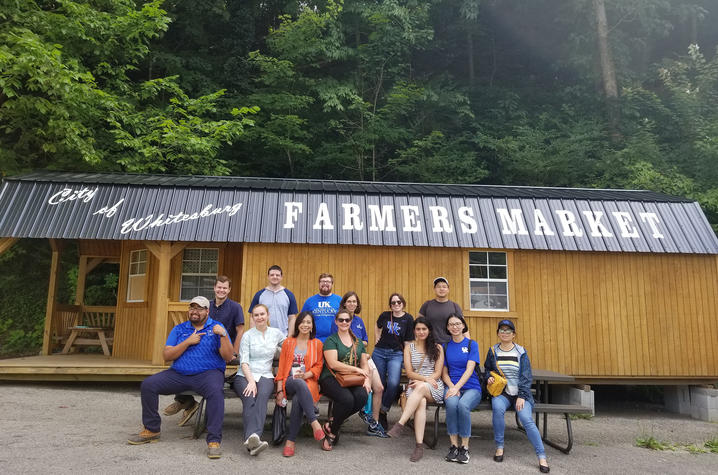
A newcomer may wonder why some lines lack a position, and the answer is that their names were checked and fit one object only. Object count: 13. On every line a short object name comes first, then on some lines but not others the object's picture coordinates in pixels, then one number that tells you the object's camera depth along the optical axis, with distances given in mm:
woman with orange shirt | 4715
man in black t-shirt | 5816
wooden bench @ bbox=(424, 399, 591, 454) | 5121
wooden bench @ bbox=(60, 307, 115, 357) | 9461
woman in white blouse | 4703
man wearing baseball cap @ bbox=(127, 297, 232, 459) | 4770
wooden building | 8102
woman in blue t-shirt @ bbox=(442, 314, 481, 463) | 4820
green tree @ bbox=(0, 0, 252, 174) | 10623
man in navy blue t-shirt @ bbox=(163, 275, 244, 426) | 5270
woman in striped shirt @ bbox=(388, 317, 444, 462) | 4969
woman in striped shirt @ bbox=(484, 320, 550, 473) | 4863
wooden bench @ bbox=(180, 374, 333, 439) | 5074
